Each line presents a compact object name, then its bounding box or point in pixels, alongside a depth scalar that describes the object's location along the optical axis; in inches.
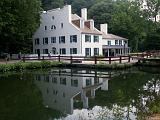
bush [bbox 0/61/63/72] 1424.2
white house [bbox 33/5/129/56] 2079.6
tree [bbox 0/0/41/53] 1775.3
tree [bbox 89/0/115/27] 3112.7
